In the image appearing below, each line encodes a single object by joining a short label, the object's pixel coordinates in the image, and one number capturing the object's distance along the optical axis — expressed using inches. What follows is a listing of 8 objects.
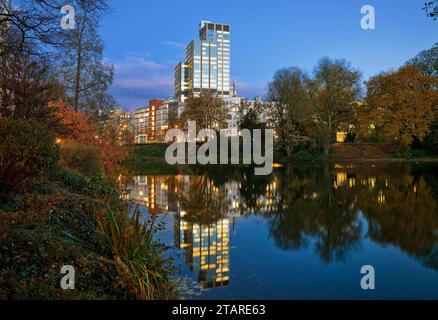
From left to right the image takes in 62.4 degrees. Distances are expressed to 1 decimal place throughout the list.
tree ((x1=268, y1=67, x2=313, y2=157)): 1734.7
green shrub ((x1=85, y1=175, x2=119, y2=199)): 433.1
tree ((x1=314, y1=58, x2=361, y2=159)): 1788.9
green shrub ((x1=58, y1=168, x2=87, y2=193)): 448.1
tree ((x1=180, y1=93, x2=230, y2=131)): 2340.1
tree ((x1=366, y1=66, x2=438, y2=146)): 1760.6
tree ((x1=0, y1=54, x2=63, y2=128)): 496.1
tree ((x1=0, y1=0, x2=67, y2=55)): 345.7
